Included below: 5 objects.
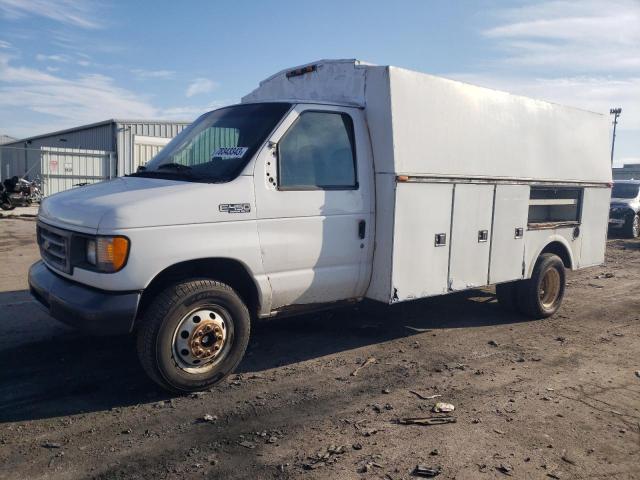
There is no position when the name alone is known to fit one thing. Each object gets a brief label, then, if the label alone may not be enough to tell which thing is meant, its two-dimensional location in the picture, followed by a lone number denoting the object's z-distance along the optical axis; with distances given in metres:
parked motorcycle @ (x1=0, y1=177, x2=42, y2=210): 20.25
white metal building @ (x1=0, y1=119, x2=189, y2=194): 23.86
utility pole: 44.84
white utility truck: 4.12
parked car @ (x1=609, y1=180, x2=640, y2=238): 17.61
